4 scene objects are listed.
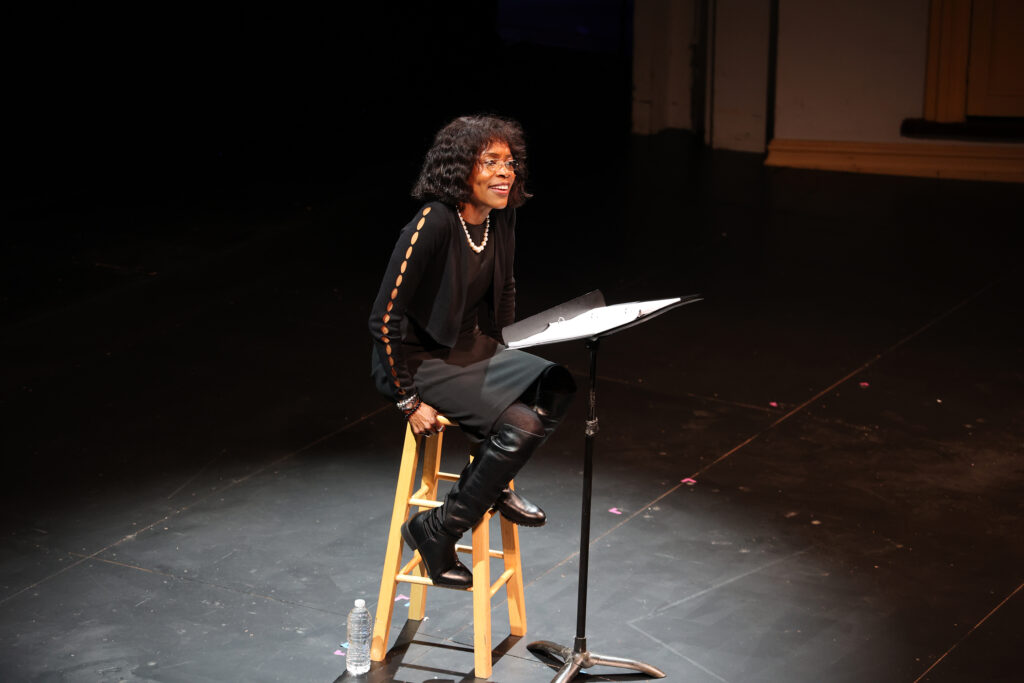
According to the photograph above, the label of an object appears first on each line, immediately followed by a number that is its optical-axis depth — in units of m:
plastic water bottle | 7.16
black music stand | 6.64
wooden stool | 7.11
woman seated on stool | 6.92
